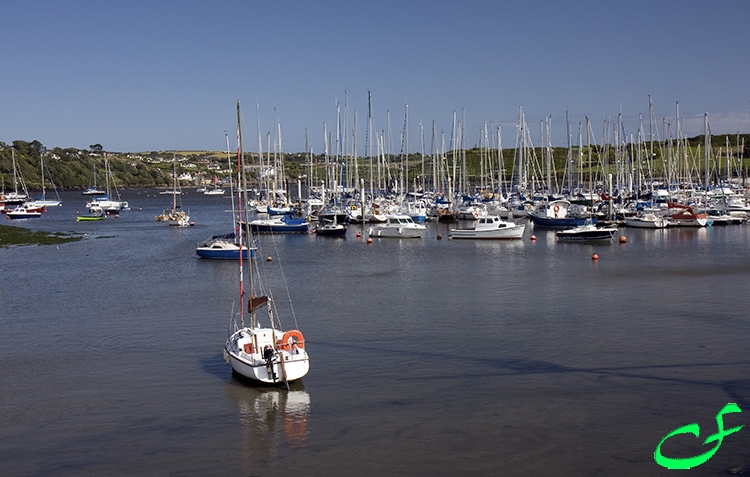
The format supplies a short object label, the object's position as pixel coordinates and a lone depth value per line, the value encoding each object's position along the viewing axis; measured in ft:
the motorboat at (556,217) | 262.26
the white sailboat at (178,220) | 312.09
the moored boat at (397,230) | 236.02
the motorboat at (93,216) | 352.65
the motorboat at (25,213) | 371.15
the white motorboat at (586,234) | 221.25
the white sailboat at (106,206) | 391.04
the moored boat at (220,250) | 183.93
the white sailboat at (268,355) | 74.13
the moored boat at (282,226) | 262.26
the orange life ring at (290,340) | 75.72
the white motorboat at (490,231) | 226.79
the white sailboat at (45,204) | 420.77
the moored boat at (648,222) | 258.37
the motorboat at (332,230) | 246.88
